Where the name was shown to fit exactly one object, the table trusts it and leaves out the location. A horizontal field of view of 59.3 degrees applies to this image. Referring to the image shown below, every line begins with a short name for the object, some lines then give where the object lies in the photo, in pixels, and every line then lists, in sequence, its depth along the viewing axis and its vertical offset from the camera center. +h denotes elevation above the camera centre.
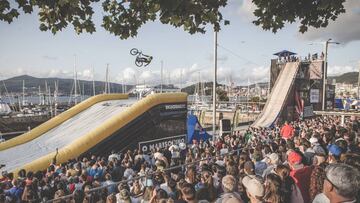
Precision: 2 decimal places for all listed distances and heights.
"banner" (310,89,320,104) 37.53 -0.55
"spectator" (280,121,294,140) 14.50 -1.87
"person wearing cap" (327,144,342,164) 5.89 -1.19
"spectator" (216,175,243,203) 4.38 -1.29
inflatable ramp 13.31 -2.03
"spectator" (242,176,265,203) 3.54 -1.11
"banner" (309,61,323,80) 36.97 +2.51
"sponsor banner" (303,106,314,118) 35.64 -2.28
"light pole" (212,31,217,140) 18.73 +0.89
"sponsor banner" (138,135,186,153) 15.54 -2.67
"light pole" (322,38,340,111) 27.91 +3.98
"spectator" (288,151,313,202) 4.97 -1.37
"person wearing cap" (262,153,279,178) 6.07 -1.43
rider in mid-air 18.54 +1.86
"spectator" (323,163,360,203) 3.03 -0.89
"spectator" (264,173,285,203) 3.77 -1.20
